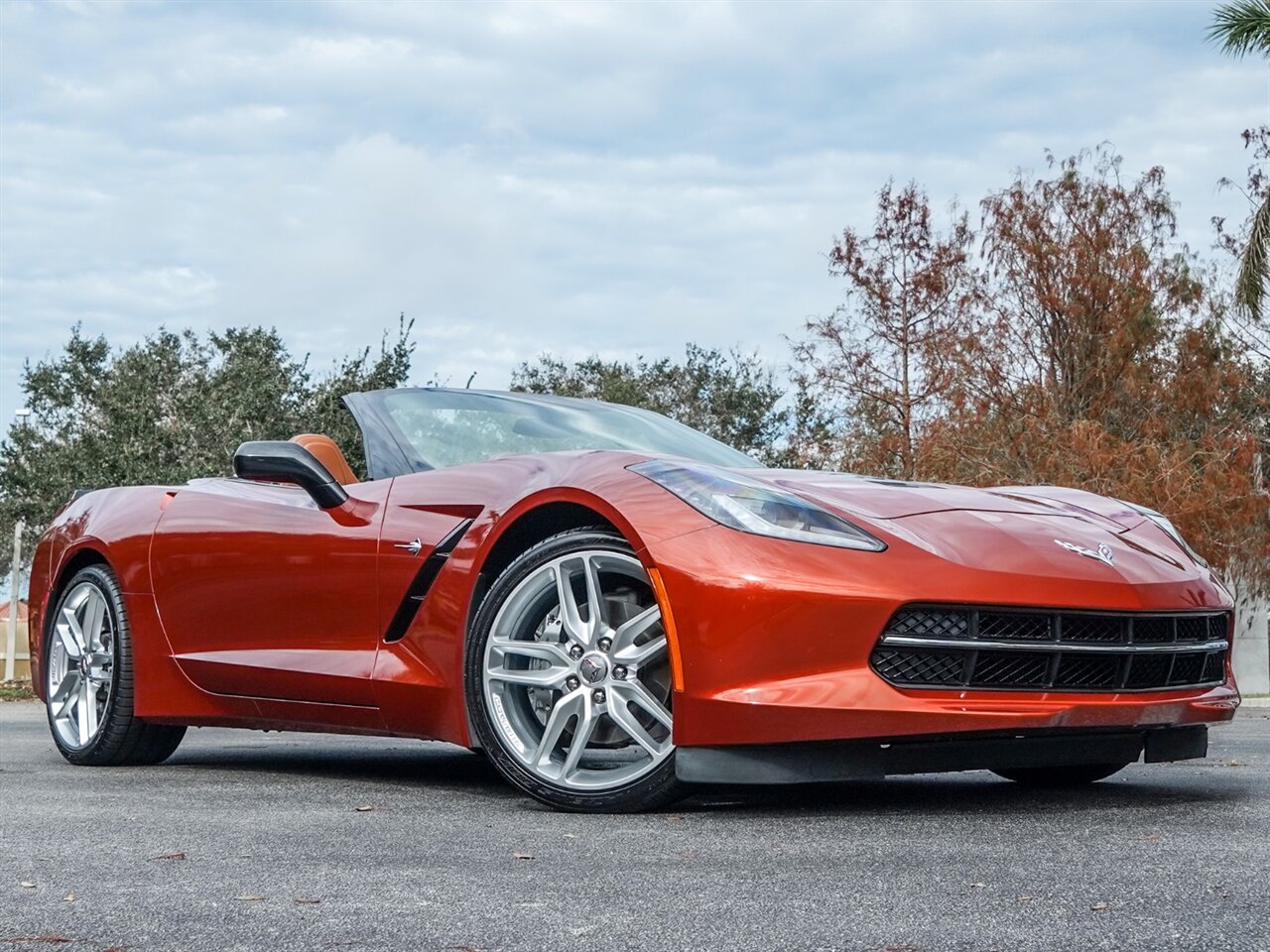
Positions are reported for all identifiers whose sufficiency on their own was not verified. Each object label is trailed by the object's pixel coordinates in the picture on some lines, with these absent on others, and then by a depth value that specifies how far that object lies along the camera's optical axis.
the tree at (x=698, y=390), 47.47
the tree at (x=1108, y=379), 20.81
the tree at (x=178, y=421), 30.36
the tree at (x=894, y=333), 24.61
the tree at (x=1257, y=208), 20.39
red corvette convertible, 3.67
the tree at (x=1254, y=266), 21.19
